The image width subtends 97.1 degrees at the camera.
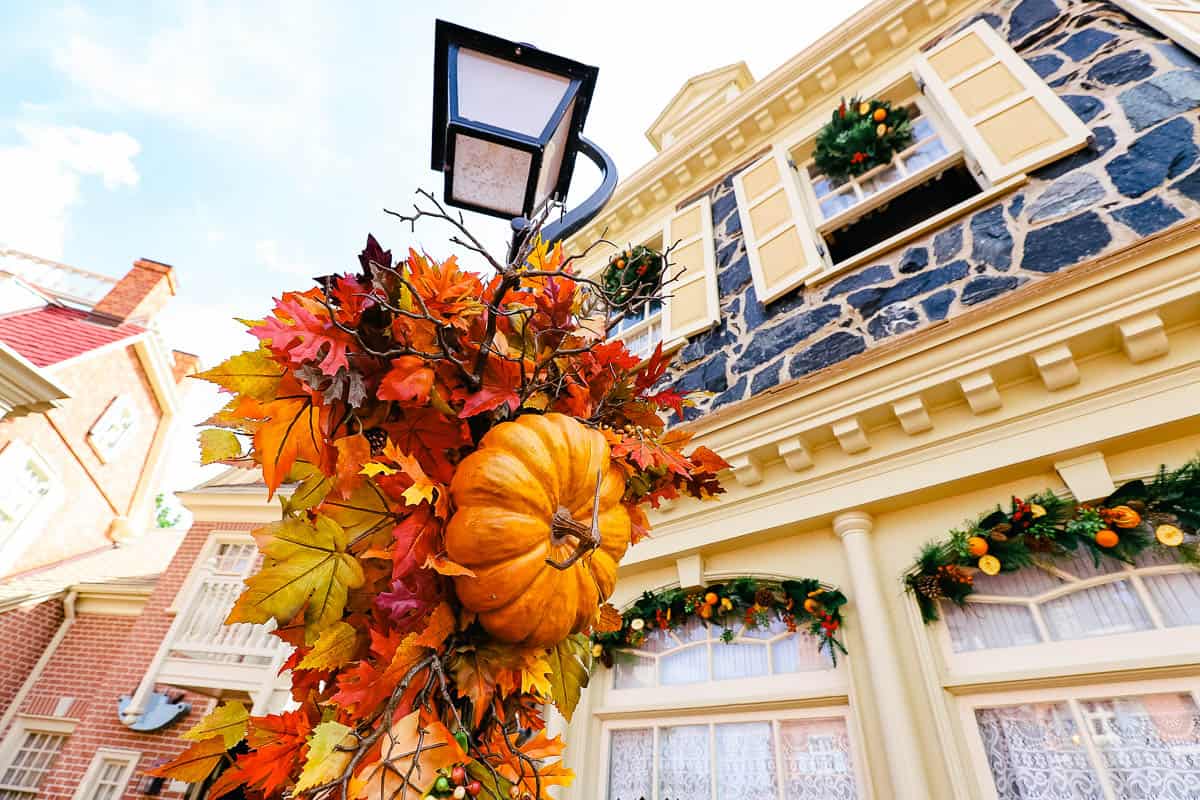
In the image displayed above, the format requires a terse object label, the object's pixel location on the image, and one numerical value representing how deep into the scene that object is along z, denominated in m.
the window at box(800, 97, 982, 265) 3.96
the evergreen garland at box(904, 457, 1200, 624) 2.02
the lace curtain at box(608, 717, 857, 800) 2.43
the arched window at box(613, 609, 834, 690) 2.74
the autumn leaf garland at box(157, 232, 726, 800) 0.80
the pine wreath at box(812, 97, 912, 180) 4.25
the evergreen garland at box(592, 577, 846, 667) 2.58
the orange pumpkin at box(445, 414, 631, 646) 0.91
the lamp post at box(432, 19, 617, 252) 1.42
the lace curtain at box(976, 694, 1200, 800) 1.81
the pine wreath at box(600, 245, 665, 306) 5.23
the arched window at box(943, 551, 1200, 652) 2.01
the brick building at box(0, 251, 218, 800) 7.28
